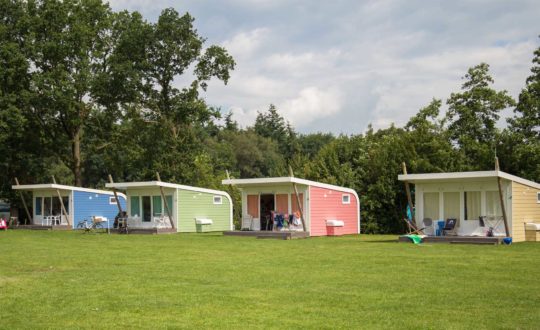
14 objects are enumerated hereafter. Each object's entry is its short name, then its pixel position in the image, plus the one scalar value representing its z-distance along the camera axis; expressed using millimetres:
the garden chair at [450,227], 21078
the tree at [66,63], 35969
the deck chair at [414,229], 21238
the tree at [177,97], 36375
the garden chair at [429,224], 21734
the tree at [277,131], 77812
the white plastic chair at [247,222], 26219
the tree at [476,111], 32156
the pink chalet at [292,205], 25109
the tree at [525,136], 29000
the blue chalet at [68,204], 34281
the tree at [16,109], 35500
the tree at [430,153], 29469
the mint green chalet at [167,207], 28978
